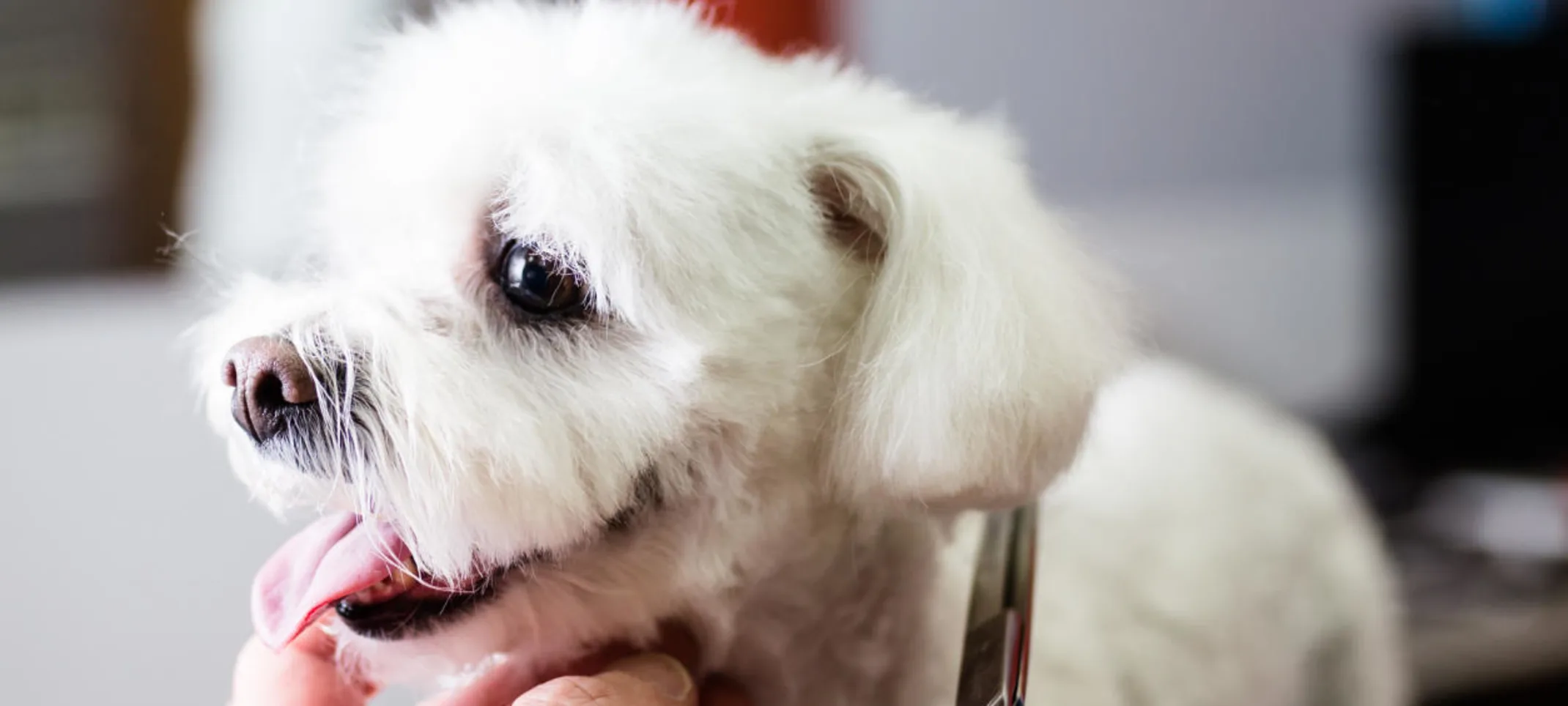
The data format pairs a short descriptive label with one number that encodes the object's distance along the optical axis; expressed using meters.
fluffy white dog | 0.53
